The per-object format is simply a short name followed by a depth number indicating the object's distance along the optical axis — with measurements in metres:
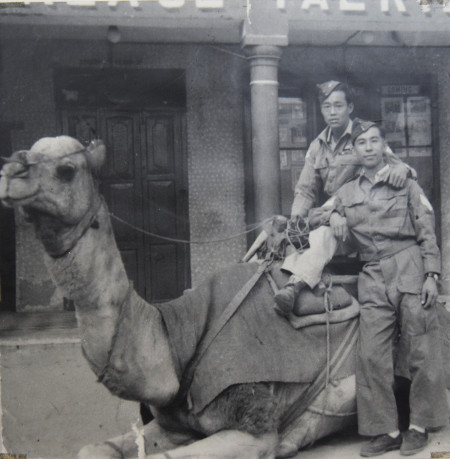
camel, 2.67
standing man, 3.33
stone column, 6.49
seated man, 4.46
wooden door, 7.95
